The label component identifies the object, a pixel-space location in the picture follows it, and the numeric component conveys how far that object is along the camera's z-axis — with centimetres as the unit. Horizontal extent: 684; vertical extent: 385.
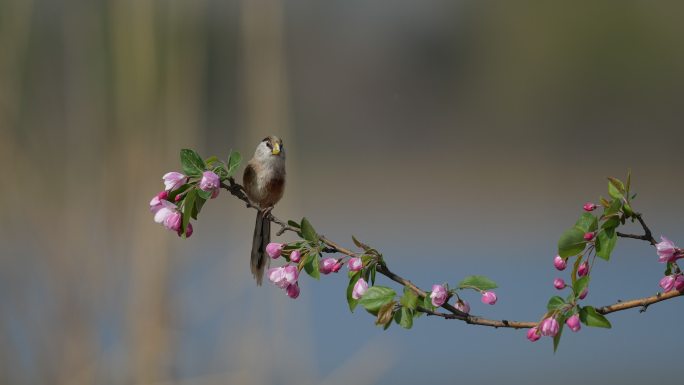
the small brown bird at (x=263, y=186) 1378
